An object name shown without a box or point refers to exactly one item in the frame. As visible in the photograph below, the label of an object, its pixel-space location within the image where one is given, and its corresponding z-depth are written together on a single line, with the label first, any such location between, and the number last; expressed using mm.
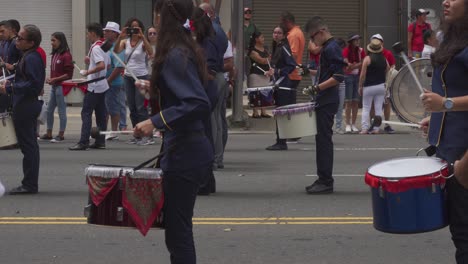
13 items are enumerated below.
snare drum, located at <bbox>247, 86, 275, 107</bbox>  14857
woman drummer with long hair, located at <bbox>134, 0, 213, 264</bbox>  5234
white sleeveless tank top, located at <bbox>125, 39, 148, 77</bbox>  15234
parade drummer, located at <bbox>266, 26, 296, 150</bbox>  14367
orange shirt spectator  15941
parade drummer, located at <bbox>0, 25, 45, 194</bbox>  9852
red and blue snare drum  5012
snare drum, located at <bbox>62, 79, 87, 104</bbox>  15734
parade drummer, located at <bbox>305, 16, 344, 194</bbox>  10008
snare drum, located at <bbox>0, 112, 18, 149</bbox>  10250
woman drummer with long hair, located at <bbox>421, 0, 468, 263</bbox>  5074
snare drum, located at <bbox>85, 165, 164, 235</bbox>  5328
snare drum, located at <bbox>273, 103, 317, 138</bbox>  10141
